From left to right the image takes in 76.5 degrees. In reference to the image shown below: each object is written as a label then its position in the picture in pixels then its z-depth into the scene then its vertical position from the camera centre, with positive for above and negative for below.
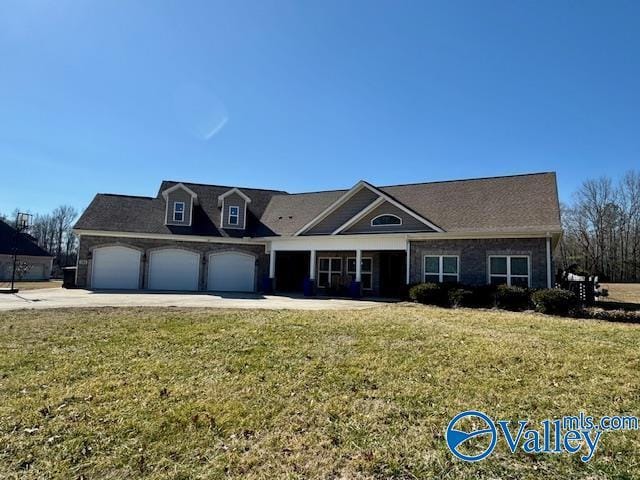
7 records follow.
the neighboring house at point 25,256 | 39.89 +0.37
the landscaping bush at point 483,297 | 14.88 -0.98
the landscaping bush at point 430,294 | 15.65 -0.99
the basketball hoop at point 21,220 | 23.34 +2.30
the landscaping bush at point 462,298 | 14.91 -1.03
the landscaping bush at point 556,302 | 12.73 -0.94
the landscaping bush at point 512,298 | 14.08 -0.95
